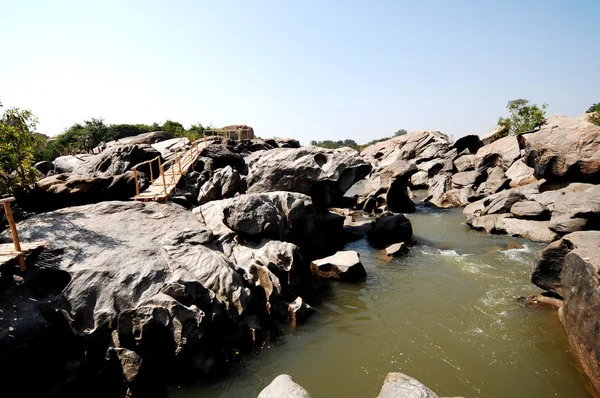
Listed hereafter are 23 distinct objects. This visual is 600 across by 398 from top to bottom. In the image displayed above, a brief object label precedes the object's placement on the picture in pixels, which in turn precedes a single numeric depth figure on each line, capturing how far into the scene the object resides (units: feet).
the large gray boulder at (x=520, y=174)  83.61
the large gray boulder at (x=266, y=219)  41.63
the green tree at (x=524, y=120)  137.49
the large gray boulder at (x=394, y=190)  84.27
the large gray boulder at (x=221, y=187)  58.44
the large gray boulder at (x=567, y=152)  63.62
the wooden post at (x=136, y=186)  49.44
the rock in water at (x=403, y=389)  17.67
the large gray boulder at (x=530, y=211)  59.93
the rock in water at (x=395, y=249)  51.52
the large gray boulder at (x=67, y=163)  78.38
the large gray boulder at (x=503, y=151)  97.96
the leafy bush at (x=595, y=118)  82.63
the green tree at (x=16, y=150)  34.47
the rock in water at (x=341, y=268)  42.45
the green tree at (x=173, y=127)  166.89
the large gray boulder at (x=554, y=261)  29.44
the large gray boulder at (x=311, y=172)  60.59
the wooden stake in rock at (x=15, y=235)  24.80
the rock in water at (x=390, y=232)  58.08
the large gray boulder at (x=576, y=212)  45.37
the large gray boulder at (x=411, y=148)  142.00
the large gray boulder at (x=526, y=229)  54.08
